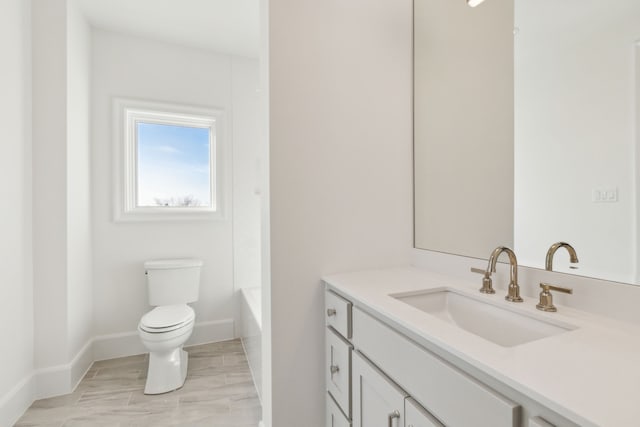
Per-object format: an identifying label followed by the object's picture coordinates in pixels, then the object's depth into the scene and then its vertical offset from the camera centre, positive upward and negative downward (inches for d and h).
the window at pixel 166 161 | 95.9 +16.3
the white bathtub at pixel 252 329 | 71.3 -32.9
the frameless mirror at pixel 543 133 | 32.2 +10.2
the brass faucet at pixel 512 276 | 38.2 -8.5
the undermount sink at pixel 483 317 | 33.7 -13.9
